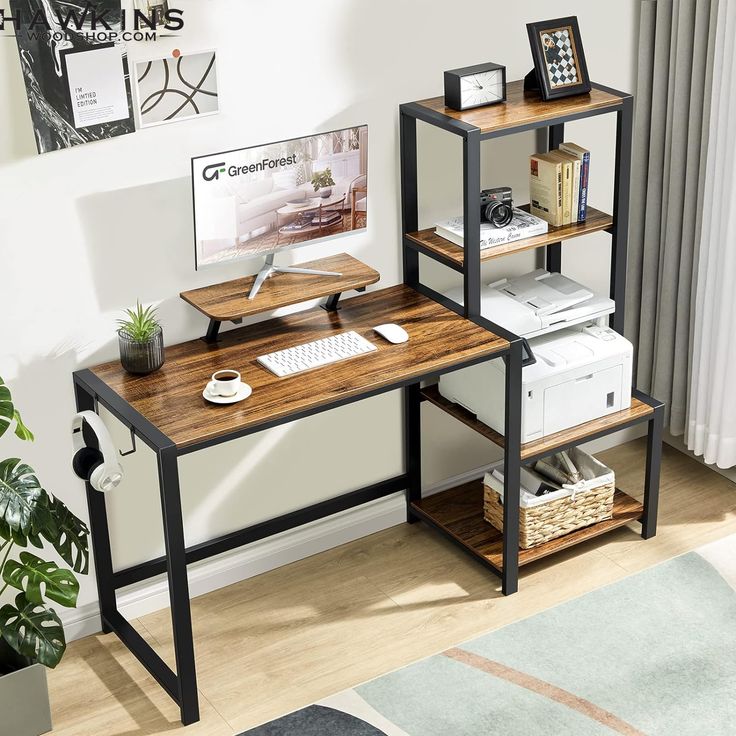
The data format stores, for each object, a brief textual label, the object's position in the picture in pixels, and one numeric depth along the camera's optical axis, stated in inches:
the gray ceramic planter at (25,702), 113.9
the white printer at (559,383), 131.3
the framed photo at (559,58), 127.9
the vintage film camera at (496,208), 130.9
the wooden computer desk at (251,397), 109.7
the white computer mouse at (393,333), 123.1
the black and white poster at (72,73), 109.0
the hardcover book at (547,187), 133.2
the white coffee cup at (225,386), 112.2
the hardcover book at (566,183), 133.1
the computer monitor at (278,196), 117.6
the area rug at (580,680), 116.5
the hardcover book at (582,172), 134.3
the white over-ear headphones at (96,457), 111.5
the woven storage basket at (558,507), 136.6
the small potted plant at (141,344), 117.3
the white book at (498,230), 129.3
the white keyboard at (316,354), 118.6
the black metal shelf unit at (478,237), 124.0
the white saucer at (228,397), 112.2
